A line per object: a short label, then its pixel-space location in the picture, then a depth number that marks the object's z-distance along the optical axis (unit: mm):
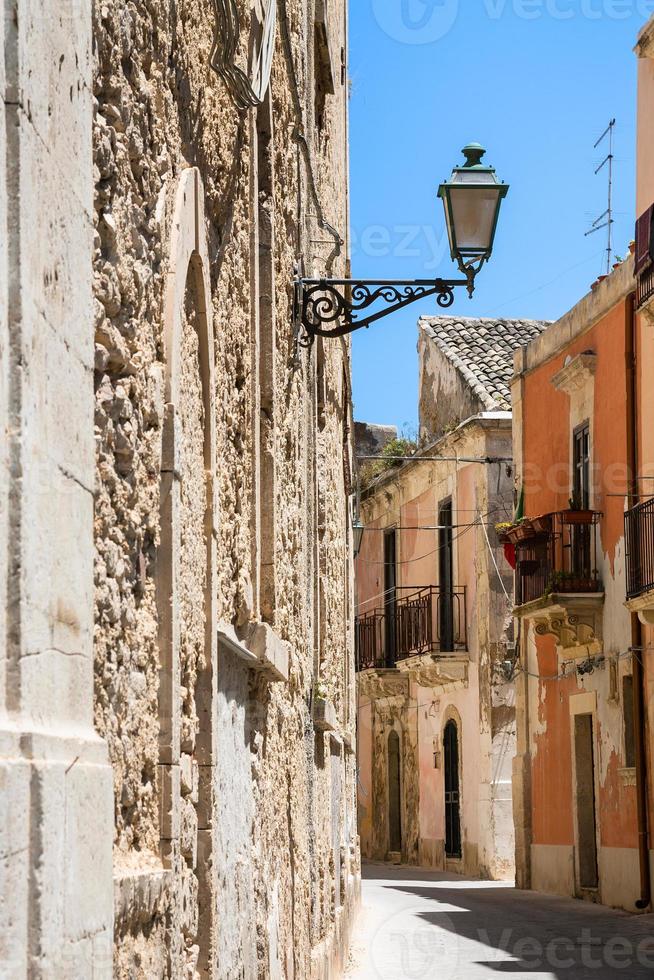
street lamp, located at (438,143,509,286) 8961
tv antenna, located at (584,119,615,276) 23672
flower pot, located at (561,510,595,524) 21095
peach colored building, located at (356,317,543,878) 27594
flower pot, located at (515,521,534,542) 22000
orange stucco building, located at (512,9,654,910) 19297
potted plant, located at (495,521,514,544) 22911
